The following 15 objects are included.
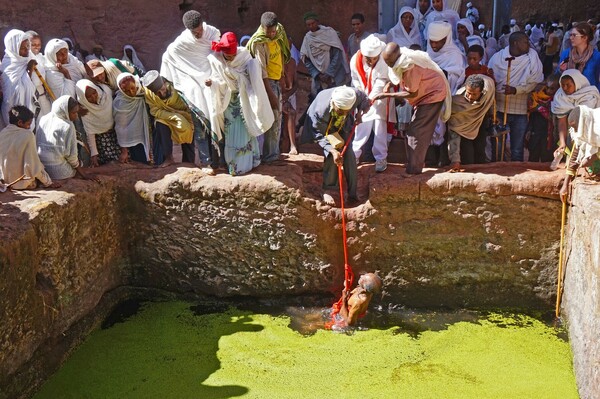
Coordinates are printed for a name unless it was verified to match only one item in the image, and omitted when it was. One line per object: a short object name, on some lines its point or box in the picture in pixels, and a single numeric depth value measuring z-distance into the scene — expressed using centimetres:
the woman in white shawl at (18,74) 736
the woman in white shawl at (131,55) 975
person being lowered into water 624
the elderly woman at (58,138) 661
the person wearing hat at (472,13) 1112
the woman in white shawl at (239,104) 689
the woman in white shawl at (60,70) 743
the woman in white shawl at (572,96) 657
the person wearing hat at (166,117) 711
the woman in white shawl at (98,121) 718
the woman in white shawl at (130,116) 720
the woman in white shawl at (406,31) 808
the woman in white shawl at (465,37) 781
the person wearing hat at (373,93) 703
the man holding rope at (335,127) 655
